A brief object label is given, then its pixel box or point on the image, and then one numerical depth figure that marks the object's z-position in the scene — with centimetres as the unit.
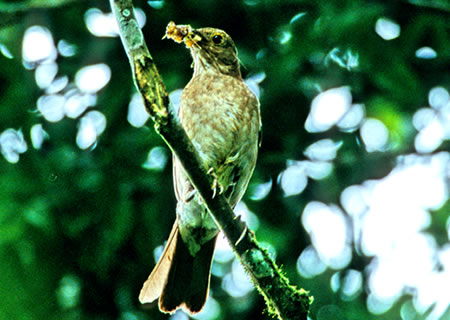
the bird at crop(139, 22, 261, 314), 722
